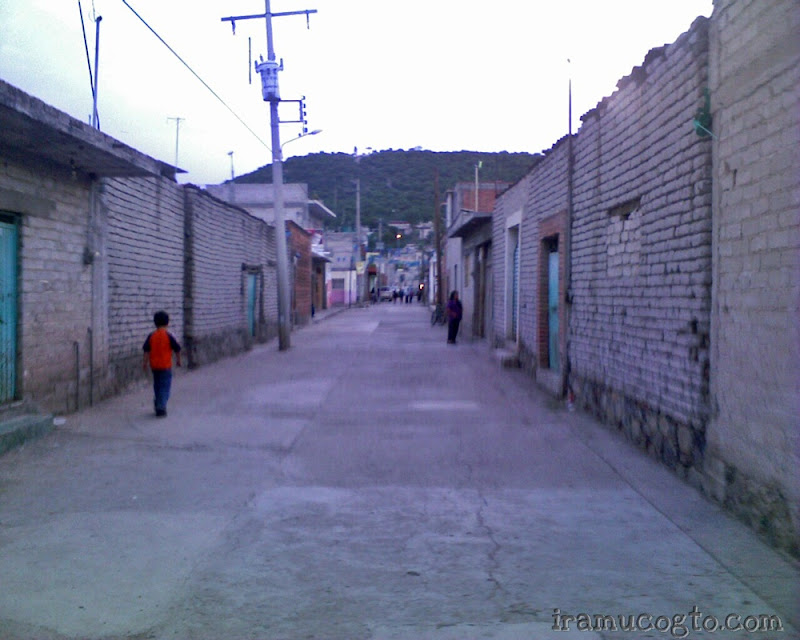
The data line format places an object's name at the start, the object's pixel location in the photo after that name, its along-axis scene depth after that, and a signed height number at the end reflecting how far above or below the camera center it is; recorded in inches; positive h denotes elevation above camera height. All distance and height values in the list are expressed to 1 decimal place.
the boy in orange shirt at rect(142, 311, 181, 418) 450.0 -37.9
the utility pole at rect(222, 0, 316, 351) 965.8 +154.0
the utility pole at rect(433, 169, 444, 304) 1575.8 +107.1
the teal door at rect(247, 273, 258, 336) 1005.8 -17.0
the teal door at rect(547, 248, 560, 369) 590.2 -14.8
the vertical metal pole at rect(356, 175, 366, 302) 2615.7 +145.1
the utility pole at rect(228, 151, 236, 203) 1973.4 +213.0
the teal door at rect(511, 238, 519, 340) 775.1 -3.9
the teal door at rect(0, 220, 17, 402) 390.6 -12.7
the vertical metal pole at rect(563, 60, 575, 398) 514.6 +21.6
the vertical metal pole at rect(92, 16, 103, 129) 543.5 +149.1
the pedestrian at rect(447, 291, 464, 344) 1020.5 -35.7
